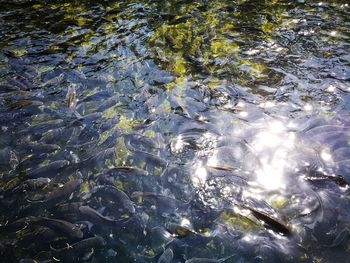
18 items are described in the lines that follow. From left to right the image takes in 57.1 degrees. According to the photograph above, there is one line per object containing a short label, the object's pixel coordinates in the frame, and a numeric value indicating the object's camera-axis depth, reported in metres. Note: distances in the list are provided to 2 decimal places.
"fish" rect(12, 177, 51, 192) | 4.23
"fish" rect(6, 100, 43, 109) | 5.67
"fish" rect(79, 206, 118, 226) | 3.80
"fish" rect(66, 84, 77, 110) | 5.69
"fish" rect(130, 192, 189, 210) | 3.97
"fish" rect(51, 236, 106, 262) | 3.51
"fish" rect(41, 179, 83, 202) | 4.11
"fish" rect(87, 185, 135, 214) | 4.00
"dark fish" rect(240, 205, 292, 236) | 3.61
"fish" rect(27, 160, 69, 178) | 4.41
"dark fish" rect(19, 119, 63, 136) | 5.13
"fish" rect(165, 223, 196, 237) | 3.66
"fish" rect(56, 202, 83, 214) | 3.89
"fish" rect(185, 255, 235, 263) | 3.32
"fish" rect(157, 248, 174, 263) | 3.45
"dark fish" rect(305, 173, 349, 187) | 4.03
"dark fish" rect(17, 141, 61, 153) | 4.79
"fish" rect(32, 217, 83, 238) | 3.64
